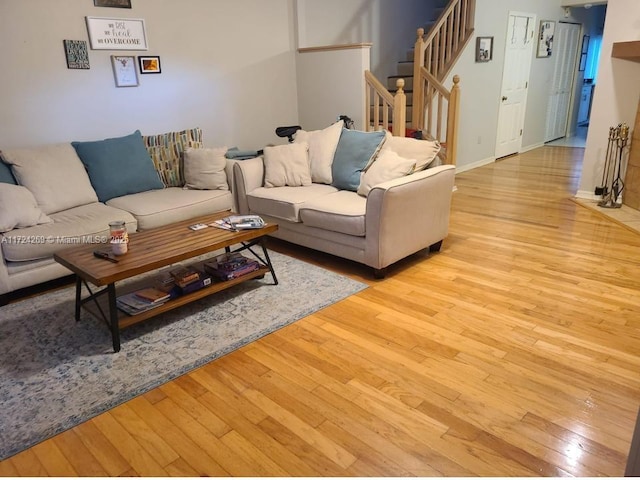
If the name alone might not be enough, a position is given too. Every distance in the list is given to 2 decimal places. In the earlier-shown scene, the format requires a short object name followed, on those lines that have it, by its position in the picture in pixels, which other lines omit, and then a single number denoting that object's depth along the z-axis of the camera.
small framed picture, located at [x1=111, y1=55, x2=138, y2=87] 3.96
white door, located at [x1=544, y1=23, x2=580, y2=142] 7.79
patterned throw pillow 3.97
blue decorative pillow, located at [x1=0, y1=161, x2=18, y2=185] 3.19
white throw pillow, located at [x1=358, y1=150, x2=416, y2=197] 3.23
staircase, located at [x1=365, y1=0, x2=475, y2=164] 4.82
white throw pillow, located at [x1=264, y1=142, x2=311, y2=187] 3.84
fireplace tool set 4.40
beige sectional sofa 2.93
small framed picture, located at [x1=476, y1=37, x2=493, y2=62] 6.04
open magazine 2.88
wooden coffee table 2.32
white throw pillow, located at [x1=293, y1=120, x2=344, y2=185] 3.82
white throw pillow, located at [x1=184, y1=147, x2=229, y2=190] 3.87
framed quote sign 3.78
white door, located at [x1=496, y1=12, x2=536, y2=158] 6.64
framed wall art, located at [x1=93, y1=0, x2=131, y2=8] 3.76
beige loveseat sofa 3.03
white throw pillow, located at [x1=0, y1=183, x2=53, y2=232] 2.91
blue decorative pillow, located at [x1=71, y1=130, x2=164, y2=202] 3.61
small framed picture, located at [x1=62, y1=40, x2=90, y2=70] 3.68
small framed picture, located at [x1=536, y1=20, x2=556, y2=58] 7.18
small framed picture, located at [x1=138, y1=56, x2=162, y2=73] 4.12
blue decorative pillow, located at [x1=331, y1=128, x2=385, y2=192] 3.56
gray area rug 1.98
